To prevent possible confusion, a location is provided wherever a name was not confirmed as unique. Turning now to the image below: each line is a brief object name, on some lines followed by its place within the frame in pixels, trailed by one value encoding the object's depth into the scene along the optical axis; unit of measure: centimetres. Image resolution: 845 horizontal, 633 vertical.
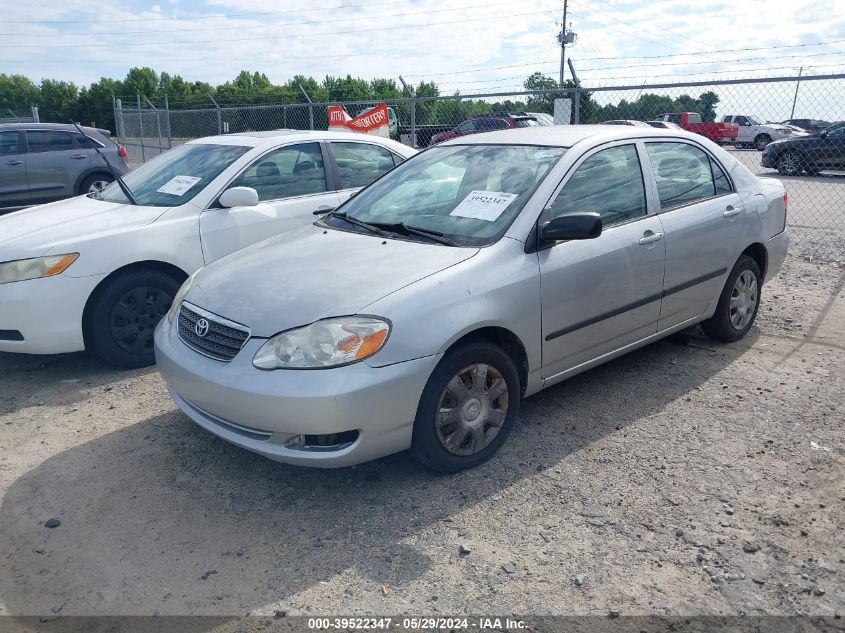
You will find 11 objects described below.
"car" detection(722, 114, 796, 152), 3142
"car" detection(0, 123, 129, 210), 1122
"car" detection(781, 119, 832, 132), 2939
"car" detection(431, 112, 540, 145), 1852
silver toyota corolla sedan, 307
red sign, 1165
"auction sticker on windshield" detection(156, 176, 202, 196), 538
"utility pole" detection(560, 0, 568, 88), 4674
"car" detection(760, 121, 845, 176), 1711
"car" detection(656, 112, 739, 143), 2614
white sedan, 458
